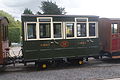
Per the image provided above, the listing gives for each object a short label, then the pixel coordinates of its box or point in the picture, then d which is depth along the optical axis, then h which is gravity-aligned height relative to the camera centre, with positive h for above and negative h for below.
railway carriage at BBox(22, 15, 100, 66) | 5.88 -0.05
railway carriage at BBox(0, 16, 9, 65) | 5.66 -0.17
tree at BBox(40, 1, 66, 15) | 23.76 +5.77
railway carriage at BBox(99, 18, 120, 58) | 6.85 -0.01
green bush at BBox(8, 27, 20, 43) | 18.46 +0.62
